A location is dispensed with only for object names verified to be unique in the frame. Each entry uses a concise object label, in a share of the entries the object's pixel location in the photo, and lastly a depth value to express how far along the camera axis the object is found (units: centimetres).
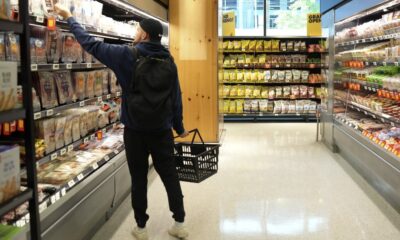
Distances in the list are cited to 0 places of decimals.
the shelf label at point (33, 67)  274
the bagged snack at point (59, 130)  321
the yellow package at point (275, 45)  1011
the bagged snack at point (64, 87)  326
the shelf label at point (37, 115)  280
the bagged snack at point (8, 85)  188
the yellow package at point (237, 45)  1011
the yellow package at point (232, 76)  1013
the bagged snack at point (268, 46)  1012
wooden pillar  634
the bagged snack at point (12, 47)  245
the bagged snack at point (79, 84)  356
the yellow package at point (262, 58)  1012
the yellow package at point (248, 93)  1016
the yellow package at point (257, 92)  1015
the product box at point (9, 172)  193
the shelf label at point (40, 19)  275
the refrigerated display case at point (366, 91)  462
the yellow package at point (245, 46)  1012
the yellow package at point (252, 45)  1011
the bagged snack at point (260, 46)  1012
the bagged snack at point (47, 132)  305
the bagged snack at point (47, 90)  301
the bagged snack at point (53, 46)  308
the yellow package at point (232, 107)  1009
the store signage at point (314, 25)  1002
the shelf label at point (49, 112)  297
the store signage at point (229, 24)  1010
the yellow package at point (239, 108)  1007
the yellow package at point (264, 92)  1016
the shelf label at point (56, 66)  304
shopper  317
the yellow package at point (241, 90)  1016
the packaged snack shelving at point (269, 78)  1009
